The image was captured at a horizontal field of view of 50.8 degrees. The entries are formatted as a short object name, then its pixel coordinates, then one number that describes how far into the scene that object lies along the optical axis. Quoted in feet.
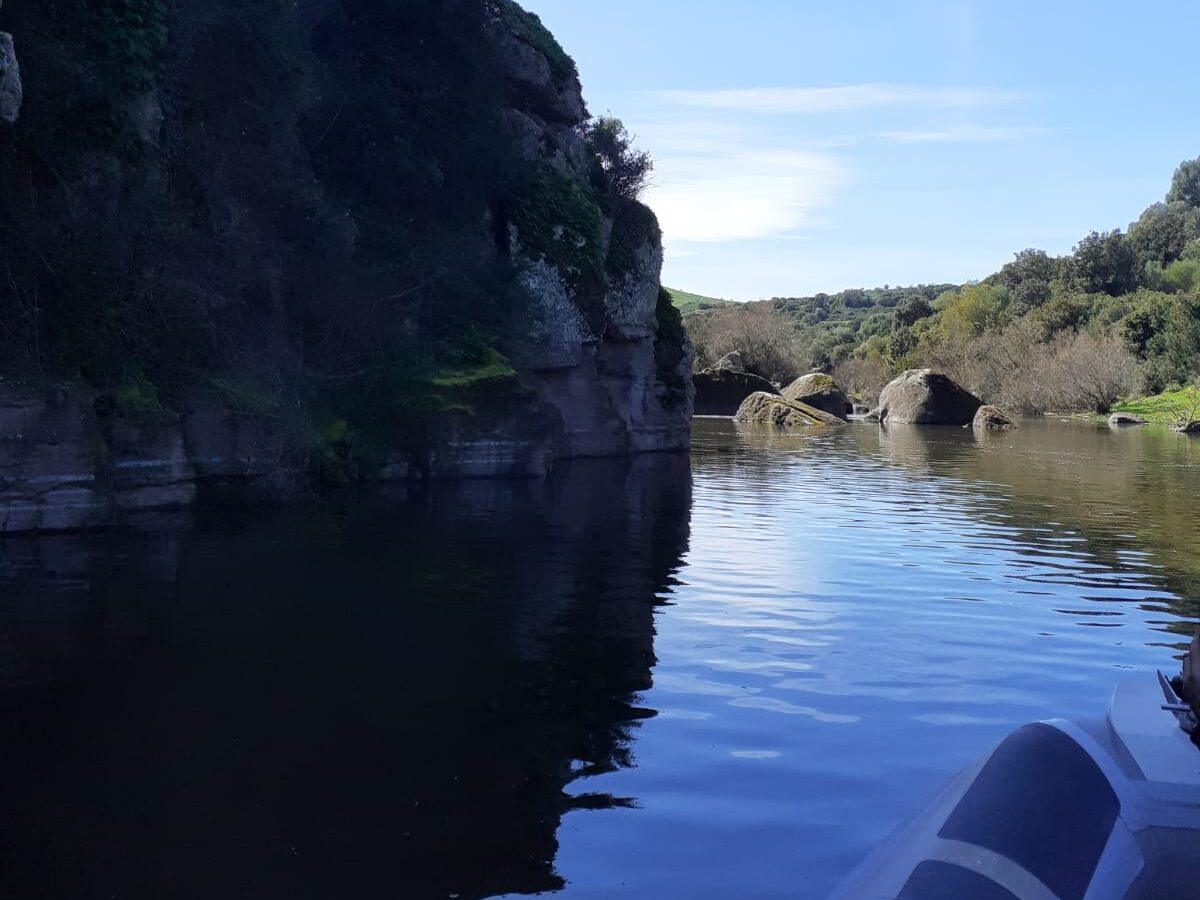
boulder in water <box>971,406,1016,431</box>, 172.66
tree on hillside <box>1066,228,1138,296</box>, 280.51
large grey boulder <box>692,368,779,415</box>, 201.36
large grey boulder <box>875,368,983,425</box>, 191.72
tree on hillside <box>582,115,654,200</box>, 108.85
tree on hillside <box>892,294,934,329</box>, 306.35
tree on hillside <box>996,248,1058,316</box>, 282.97
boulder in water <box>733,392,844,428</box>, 176.86
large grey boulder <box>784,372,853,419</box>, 194.65
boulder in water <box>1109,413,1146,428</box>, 183.93
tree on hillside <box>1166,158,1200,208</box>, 459.73
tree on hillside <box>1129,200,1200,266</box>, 302.25
